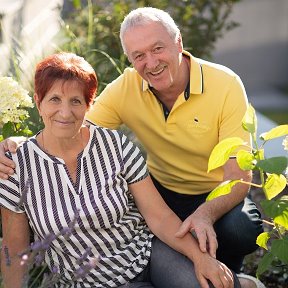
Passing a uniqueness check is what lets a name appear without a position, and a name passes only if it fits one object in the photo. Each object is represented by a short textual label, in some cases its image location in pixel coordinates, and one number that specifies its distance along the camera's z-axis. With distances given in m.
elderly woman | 2.97
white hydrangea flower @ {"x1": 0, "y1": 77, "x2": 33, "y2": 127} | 3.10
